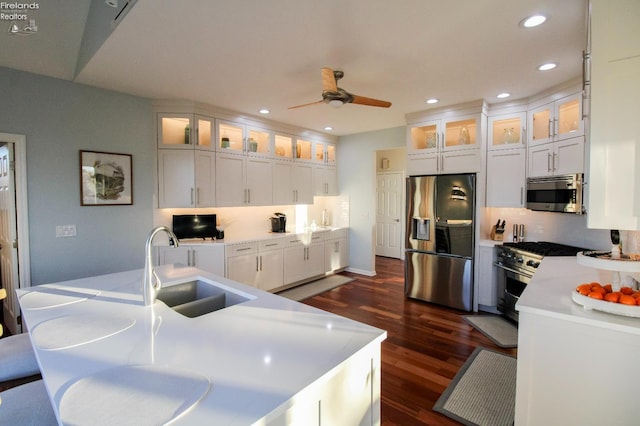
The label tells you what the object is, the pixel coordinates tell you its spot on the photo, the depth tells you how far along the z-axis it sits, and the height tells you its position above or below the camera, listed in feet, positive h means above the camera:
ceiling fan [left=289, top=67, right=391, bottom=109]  7.98 +3.16
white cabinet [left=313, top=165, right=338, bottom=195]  18.11 +1.53
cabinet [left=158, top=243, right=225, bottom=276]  12.37 -2.08
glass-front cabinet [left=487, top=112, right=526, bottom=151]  12.23 +3.06
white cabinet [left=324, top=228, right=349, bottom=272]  17.93 -2.80
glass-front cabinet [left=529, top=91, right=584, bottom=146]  10.41 +3.10
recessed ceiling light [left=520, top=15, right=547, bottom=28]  6.45 +3.97
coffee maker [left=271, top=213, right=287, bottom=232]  16.51 -0.98
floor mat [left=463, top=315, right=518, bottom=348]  10.12 -4.54
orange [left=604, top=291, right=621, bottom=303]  4.86 -1.50
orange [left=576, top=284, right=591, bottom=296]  5.25 -1.49
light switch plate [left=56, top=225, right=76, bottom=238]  10.03 -0.83
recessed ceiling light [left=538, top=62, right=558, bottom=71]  8.93 +4.10
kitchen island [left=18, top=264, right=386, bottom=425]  2.79 -1.81
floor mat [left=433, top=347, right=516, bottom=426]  6.74 -4.66
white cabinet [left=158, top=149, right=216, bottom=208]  12.40 +1.13
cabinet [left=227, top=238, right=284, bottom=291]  13.26 -2.68
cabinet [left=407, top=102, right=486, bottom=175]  12.59 +2.83
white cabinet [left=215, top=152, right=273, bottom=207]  13.51 +1.18
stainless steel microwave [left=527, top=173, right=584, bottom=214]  10.26 +0.37
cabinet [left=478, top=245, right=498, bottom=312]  12.50 -3.10
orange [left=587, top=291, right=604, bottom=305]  5.00 -1.51
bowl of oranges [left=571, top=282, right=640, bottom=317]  4.73 -1.55
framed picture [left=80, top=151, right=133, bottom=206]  10.51 +0.97
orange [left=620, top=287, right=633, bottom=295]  5.05 -1.46
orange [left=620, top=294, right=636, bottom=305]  4.73 -1.50
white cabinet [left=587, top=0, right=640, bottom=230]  4.54 +1.33
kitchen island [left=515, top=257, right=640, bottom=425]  4.58 -2.59
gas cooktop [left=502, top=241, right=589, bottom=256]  10.27 -1.58
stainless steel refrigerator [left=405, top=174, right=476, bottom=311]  12.75 -1.53
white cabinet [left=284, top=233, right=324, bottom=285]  15.75 -2.92
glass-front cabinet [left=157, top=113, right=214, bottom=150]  12.41 +3.16
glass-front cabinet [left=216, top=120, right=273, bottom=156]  13.70 +3.20
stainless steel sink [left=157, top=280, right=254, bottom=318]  5.97 -1.97
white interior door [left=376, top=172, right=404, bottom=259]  23.68 -0.76
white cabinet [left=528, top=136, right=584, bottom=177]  10.27 +1.67
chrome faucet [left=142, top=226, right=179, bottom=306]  5.24 -1.25
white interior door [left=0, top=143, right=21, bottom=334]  9.34 -1.03
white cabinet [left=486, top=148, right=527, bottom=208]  12.16 +1.09
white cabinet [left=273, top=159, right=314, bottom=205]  15.92 +1.24
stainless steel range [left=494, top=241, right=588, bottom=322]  10.48 -2.20
